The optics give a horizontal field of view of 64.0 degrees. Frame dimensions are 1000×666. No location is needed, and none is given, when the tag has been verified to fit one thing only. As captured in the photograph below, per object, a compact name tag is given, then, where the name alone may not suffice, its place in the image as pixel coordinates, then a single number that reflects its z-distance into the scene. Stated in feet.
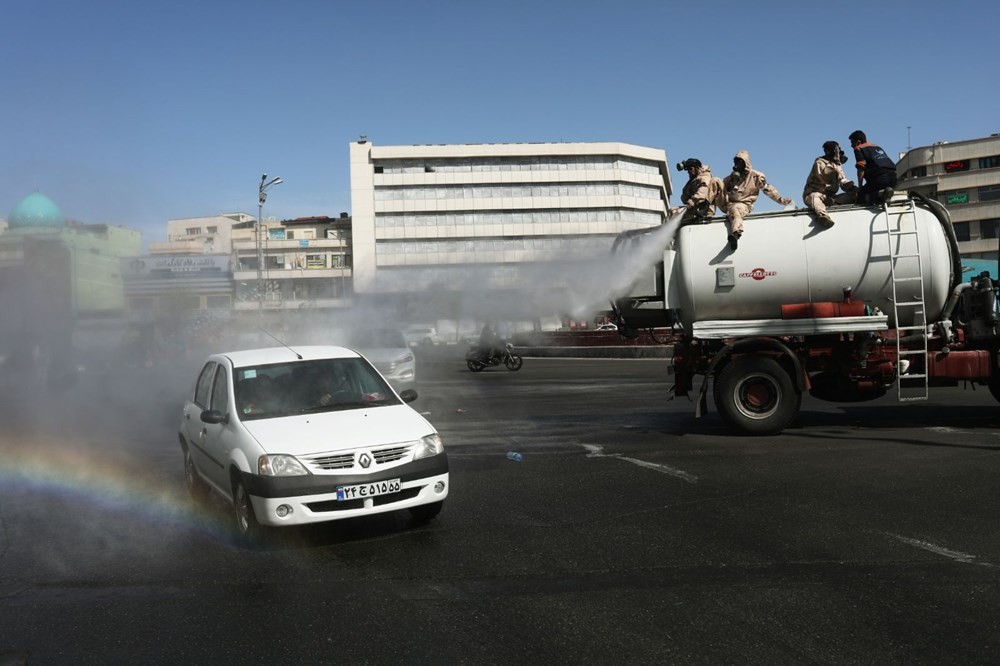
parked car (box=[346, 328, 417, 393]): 54.75
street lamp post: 92.50
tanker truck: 35.88
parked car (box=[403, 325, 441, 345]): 61.62
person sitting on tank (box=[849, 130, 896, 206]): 36.24
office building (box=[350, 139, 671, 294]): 267.59
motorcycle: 92.58
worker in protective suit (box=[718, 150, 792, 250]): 36.96
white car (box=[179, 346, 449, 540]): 19.49
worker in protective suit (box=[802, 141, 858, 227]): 37.17
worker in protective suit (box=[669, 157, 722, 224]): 37.24
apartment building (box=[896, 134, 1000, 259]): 232.94
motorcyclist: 88.24
